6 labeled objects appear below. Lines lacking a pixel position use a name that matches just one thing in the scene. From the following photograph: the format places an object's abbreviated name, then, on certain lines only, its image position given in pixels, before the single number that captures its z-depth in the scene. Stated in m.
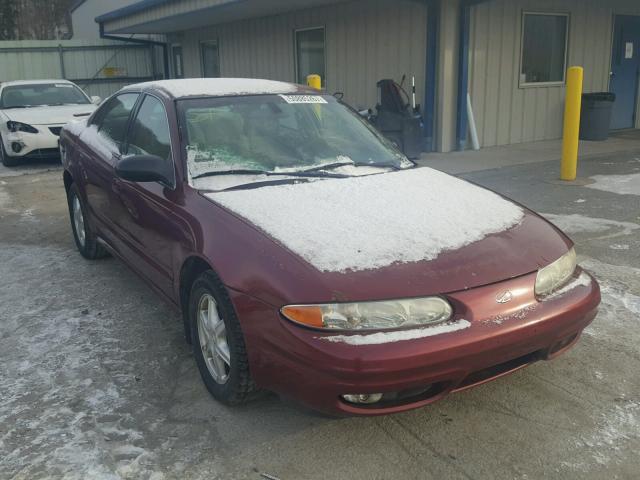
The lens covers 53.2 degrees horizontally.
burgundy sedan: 2.39
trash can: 11.75
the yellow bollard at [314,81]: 9.53
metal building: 10.49
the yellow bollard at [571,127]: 8.03
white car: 9.89
